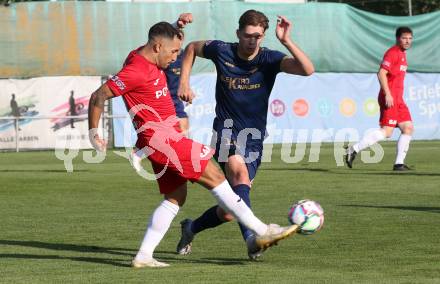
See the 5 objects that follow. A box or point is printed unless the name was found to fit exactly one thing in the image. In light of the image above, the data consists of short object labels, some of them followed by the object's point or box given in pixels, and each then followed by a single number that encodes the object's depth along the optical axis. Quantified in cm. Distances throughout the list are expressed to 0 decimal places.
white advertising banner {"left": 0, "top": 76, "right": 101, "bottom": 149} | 5678
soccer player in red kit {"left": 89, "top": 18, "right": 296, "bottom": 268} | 1675
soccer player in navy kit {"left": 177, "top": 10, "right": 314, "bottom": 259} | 1855
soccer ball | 1719
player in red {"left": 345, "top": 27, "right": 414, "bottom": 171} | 3925
